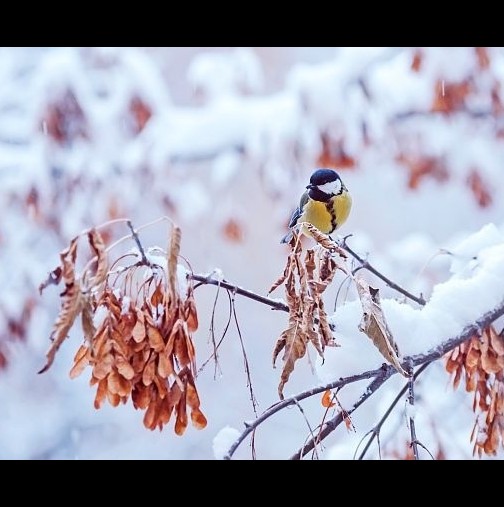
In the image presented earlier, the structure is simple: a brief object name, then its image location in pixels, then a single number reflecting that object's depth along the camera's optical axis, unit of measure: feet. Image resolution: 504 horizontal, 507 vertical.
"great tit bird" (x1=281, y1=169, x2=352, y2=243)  31.10
